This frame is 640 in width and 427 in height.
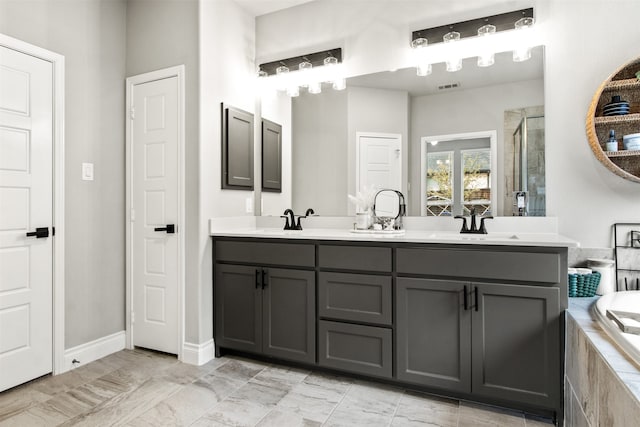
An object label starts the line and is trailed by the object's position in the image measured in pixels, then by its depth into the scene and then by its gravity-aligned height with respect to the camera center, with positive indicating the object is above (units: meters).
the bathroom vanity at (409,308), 1.83 -0.56
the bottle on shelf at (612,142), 2.14 +0.40
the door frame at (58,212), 2.38 +0.00
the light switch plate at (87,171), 2.58 +0.29
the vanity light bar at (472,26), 2.34 +1.23
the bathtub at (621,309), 1.23 -0.44
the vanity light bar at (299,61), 2.89 +1.23
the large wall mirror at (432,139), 2.39 +0.52
